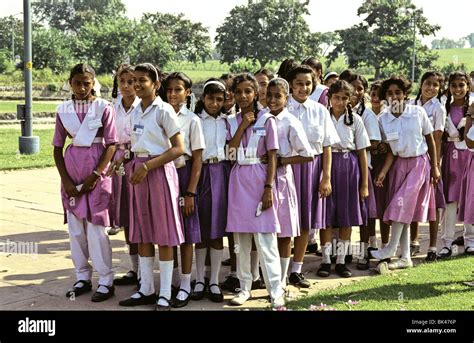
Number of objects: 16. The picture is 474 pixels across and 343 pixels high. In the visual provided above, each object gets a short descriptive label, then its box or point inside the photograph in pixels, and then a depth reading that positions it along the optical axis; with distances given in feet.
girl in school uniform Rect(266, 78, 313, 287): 16.46
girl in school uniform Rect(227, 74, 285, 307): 16.05
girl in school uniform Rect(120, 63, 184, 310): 15.84
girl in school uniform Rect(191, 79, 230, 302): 17.02
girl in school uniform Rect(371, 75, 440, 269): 20.24
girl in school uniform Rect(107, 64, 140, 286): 18.47
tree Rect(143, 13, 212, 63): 145.79
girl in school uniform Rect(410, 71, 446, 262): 22.09
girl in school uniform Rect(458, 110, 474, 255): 21.94
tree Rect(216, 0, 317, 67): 63.00
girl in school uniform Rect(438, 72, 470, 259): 22.52
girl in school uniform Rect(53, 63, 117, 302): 16.97
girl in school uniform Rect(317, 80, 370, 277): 19.66
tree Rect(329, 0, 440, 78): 67.46
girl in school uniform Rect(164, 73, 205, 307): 16.46
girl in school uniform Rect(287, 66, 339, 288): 18.21
